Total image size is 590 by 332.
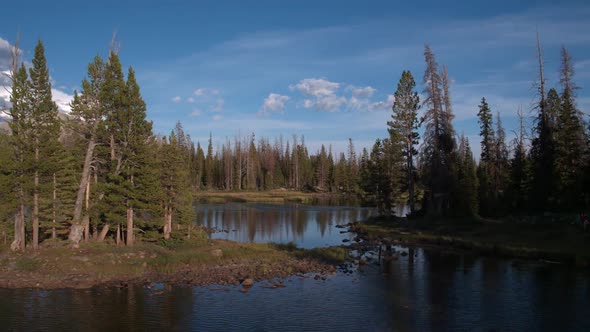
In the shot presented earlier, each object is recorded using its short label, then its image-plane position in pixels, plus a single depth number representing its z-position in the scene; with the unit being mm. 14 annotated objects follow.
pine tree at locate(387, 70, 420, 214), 54719
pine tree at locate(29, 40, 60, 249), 30250
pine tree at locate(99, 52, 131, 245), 32938
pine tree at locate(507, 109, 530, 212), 50812
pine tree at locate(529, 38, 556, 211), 45750
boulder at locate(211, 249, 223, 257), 32566
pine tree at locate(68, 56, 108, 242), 32375
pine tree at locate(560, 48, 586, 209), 42812
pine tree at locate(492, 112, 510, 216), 50562
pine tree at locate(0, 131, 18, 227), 29266
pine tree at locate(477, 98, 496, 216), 60209
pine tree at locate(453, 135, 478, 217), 47250
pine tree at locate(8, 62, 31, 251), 29609
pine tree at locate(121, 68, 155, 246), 33469
